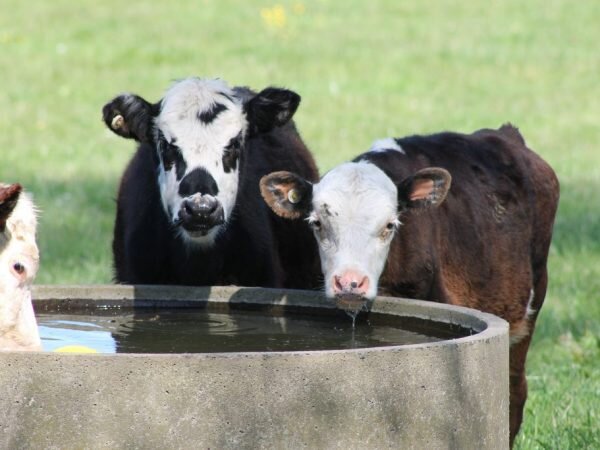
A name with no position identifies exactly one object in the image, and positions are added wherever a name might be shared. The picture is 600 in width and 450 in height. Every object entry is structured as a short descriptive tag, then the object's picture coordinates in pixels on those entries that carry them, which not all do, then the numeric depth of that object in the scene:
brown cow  9.50
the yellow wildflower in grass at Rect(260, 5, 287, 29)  38.04
